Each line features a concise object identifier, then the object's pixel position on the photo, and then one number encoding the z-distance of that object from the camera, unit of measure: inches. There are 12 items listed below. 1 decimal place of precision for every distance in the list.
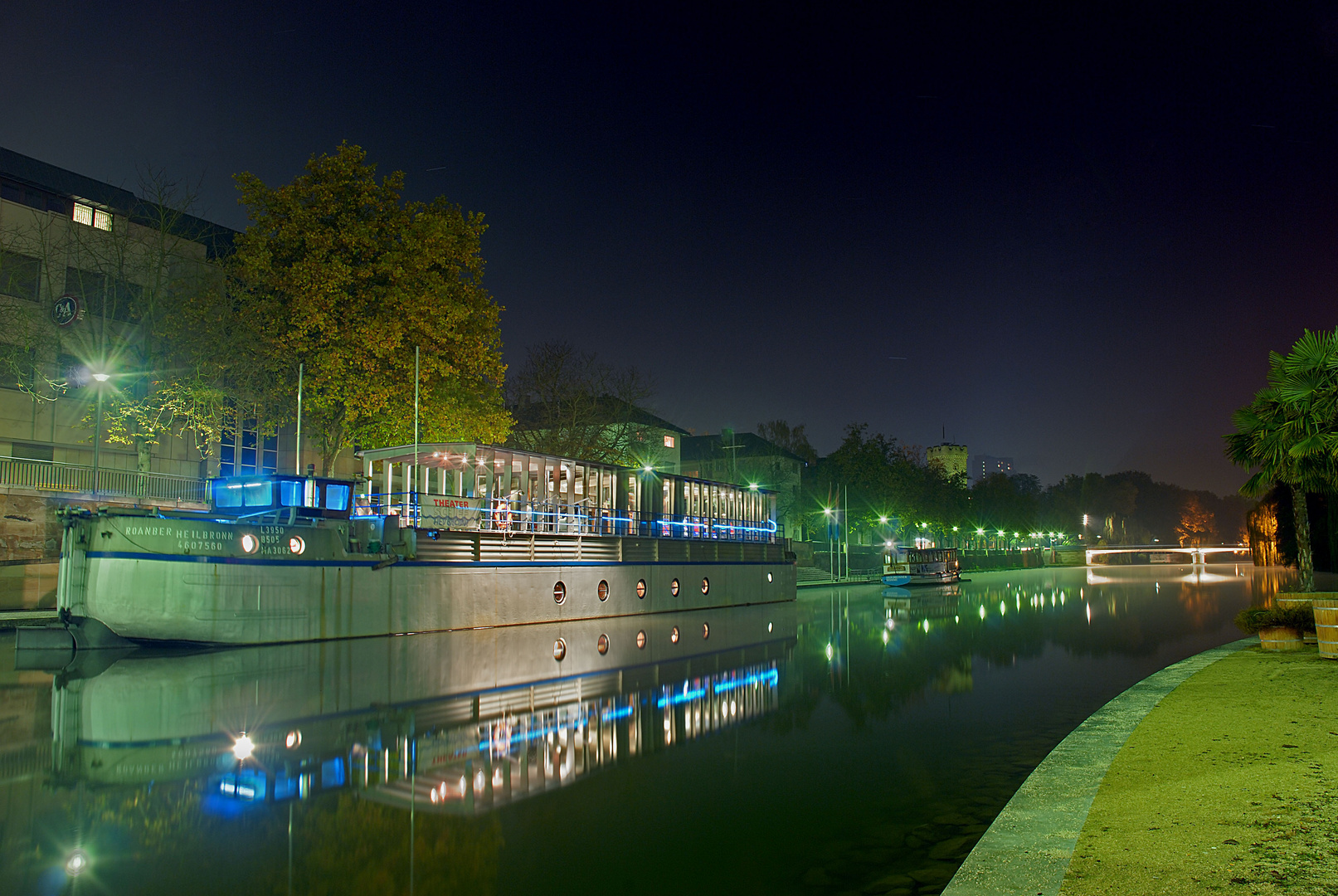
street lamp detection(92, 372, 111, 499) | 1039.6
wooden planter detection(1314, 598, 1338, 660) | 527.8
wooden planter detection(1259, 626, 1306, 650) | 603.5
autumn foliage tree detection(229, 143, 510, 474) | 1209.4
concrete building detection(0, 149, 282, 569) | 1242.0
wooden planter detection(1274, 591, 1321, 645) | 591.2
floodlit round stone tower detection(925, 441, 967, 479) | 7554.1
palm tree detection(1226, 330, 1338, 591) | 556.1
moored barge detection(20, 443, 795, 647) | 737.6
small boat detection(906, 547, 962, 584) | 2256.4
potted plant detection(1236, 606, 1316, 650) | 605.0
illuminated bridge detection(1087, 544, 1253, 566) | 5497.0
